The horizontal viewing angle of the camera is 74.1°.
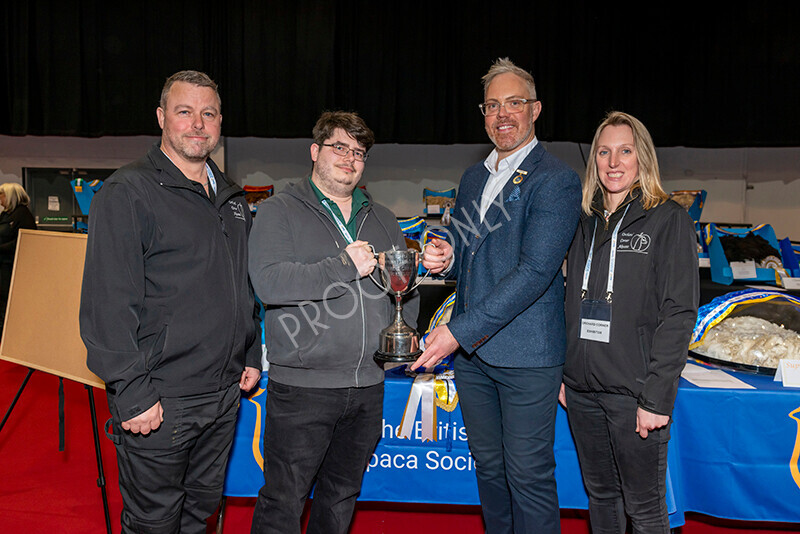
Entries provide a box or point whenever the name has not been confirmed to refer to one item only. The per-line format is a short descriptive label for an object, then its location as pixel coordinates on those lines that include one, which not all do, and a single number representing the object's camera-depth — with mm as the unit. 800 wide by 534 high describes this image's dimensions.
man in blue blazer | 1724
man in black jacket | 1535
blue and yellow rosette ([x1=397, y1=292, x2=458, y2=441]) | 2236
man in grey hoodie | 1725
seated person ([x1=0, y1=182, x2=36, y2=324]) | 5530
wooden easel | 2398
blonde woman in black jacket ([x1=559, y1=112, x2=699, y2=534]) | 1625
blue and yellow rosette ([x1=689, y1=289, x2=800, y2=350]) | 2401
